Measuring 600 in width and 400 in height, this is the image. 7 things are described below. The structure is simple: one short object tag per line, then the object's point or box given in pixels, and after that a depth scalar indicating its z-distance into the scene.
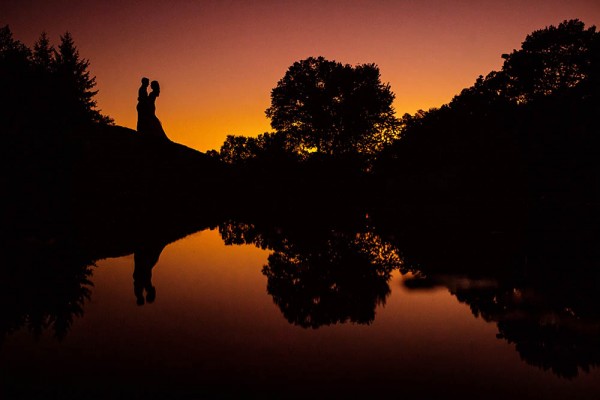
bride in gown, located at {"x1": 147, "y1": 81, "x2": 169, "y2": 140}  24.47
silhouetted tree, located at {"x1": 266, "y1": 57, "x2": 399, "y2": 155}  49.38
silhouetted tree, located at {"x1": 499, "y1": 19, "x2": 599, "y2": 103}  34.66
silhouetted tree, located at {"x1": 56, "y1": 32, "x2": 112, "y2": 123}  45.56
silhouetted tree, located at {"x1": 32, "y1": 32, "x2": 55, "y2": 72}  57.66
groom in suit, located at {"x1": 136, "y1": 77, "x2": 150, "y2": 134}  24.27
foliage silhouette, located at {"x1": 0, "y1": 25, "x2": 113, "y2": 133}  20.29
